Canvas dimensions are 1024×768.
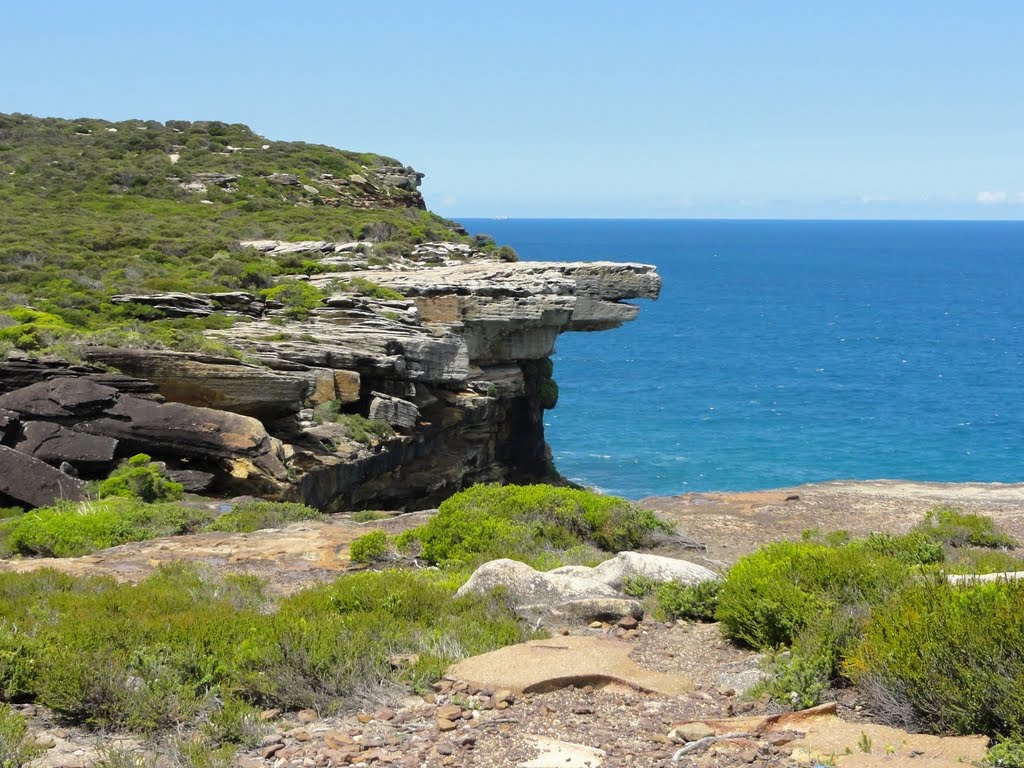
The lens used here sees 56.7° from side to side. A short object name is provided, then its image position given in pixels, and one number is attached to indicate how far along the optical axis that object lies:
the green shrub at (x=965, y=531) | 19.18
